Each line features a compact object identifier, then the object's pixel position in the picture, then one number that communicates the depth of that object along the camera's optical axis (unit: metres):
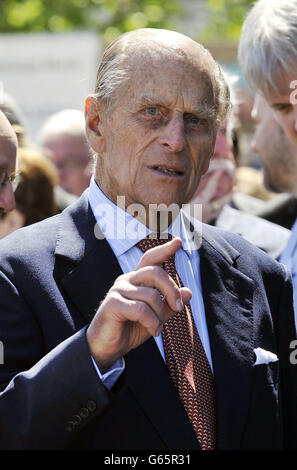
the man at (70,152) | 13.28
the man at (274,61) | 7.44
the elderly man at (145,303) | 4.68
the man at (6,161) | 6.11
